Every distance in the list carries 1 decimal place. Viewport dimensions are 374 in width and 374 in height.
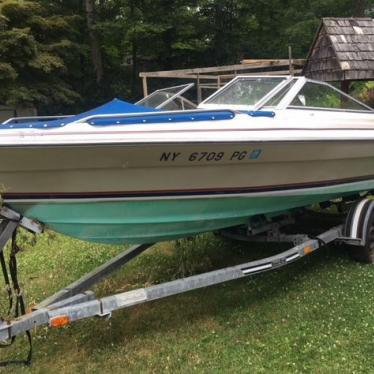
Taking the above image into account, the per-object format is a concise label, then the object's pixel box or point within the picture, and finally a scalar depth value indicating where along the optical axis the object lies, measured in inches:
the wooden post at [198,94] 221.6
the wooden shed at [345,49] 393.1
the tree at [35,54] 742.5
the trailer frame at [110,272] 131.3
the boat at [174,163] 136.0
